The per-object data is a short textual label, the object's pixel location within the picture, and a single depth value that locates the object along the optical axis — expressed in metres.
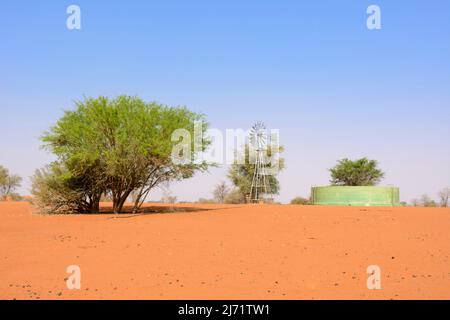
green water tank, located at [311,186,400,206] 36.94
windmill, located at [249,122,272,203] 46.52
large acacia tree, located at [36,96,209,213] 24.39
